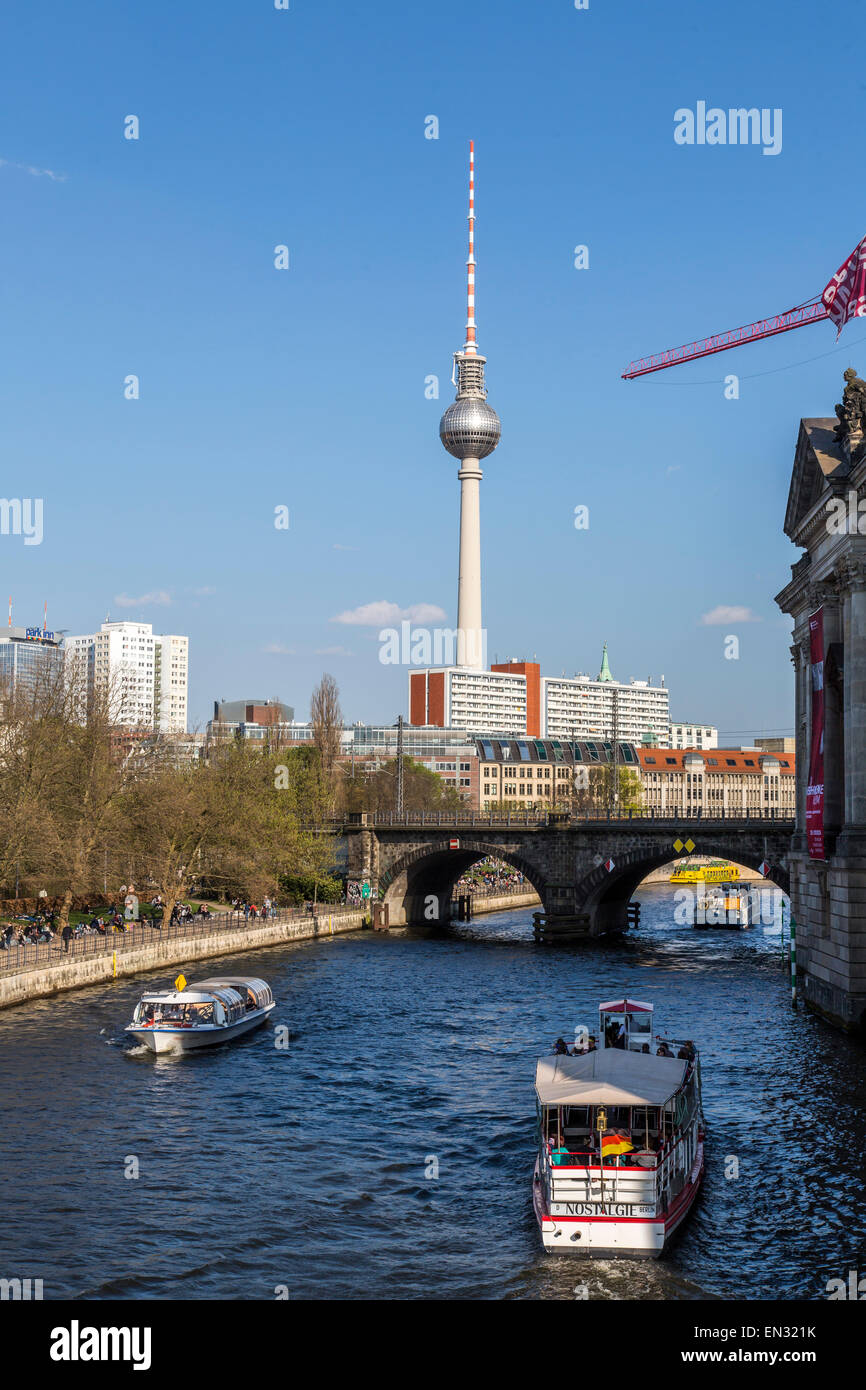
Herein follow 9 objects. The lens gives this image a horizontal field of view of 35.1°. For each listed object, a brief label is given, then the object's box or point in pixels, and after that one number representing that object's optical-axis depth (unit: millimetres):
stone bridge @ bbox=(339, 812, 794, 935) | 107312
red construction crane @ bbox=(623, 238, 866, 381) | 63156
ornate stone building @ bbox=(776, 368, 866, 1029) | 62969
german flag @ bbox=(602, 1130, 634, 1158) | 36250
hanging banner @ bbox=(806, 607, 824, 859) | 68938
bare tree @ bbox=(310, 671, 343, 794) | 169125
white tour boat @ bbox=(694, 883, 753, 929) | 133250
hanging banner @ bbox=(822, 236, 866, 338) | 63094
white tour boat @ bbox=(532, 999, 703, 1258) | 35188
